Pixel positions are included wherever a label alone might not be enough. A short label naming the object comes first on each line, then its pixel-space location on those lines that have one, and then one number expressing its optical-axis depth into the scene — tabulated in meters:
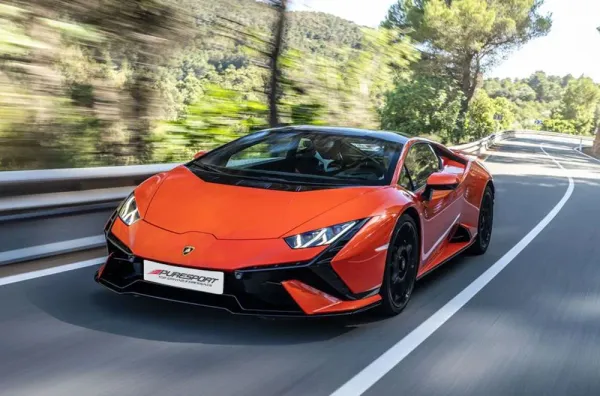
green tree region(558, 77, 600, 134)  151.75
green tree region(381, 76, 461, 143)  43.00
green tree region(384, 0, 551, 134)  46.16
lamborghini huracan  4.09
